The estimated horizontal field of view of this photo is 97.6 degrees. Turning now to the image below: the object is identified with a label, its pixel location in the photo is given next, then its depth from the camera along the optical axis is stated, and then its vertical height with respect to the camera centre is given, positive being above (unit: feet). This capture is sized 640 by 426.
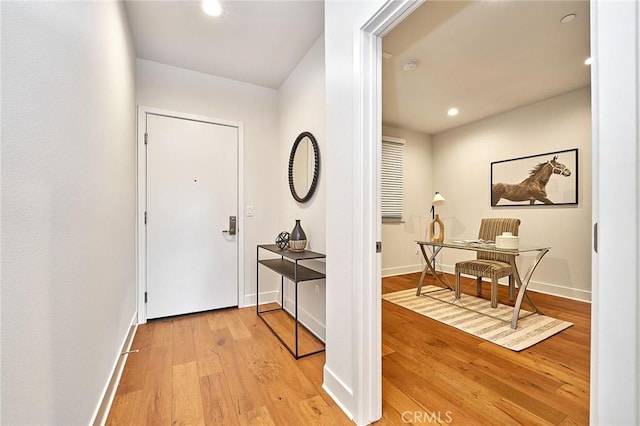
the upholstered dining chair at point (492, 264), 10.01 -1.86
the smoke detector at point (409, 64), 9.02 +4.94
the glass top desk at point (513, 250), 8.50 -1.13
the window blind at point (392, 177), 15.53 +2.10
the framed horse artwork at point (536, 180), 11.45 +1.55
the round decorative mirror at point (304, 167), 8.00 +1.47
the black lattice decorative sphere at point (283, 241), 8.86 -0.85
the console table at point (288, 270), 7.14 -1.64
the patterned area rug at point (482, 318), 7.93 -3.47
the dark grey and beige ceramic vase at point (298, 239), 8.30 -0.74
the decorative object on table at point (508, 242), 8.91 -0.88
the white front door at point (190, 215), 9.11 -0.03
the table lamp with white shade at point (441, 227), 11.87 -0.58
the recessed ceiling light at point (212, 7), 6.53 +4.95
